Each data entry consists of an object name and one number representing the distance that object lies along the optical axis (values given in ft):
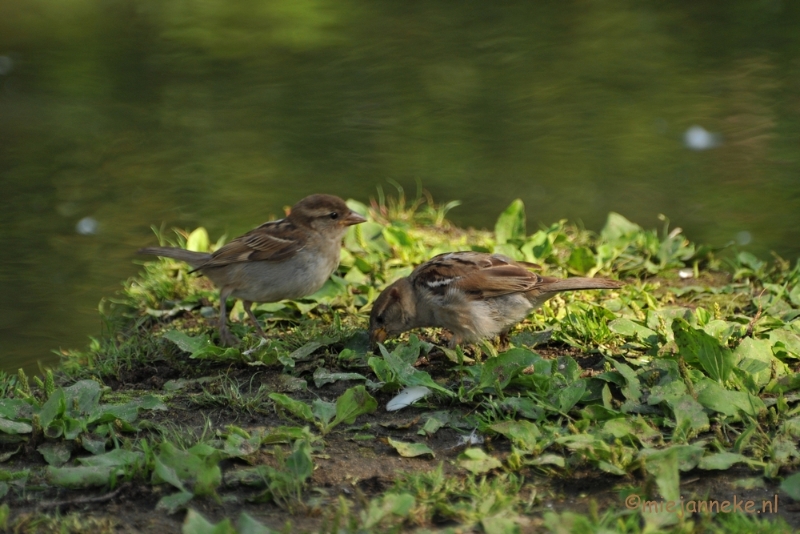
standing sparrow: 38.78
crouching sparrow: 34.47
